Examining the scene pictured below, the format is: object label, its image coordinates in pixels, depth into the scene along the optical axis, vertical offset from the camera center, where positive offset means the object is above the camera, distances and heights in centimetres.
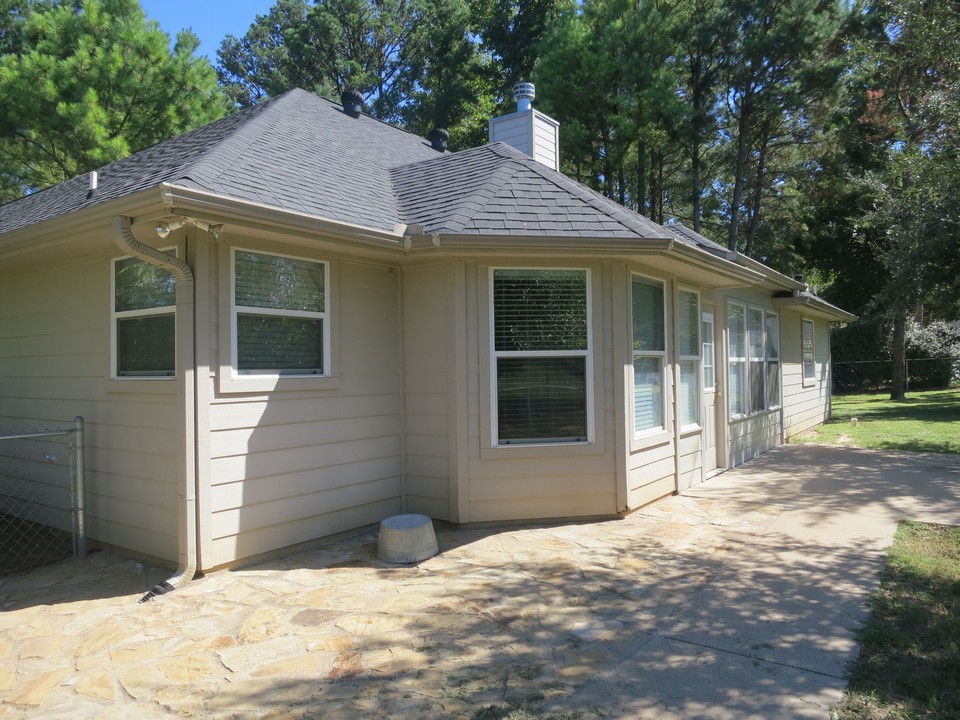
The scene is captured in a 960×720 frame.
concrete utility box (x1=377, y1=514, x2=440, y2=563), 473 -128
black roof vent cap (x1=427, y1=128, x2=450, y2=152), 981 +353
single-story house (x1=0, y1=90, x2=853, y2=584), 455 +25
